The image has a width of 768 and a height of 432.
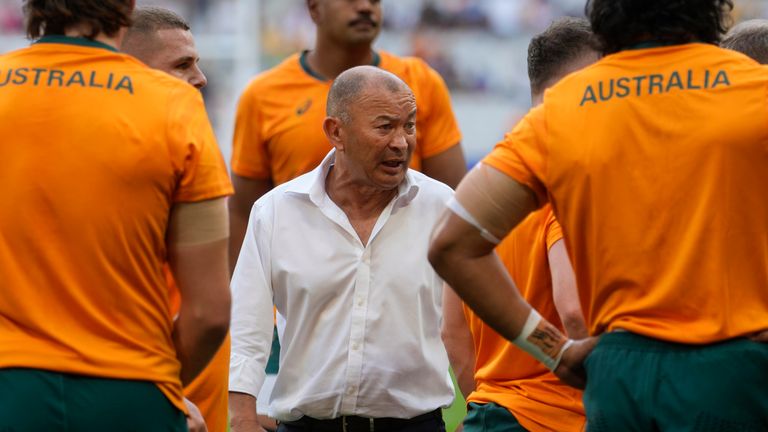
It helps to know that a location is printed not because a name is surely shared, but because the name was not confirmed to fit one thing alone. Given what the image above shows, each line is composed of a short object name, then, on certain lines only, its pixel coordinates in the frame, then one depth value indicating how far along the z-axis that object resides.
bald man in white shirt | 9.90
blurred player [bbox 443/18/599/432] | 9.14
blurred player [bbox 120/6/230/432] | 9.84
